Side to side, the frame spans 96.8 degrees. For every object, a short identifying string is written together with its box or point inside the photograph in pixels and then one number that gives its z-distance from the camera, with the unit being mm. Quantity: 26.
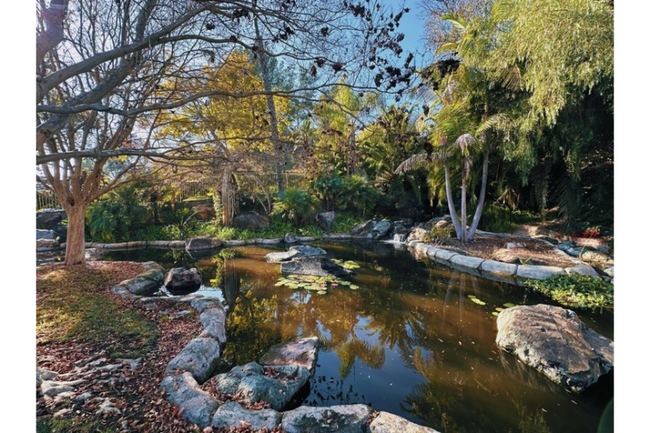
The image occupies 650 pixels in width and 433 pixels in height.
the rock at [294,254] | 8350
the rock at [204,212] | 13969
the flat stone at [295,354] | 3299
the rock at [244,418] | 2146
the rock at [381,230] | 12422
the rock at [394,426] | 2162
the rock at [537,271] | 6252
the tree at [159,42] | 2332
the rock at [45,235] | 10852
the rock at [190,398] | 2215
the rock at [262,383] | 2508
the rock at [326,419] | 2160
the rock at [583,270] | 5996
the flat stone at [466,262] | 7518
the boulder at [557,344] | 2951
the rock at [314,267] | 6934
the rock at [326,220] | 13508
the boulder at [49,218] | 11750
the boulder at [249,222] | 12898
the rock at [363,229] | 12977
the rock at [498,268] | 6855
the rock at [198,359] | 2877
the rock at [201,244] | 10602
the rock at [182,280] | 6004
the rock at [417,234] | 10891
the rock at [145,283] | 5461
